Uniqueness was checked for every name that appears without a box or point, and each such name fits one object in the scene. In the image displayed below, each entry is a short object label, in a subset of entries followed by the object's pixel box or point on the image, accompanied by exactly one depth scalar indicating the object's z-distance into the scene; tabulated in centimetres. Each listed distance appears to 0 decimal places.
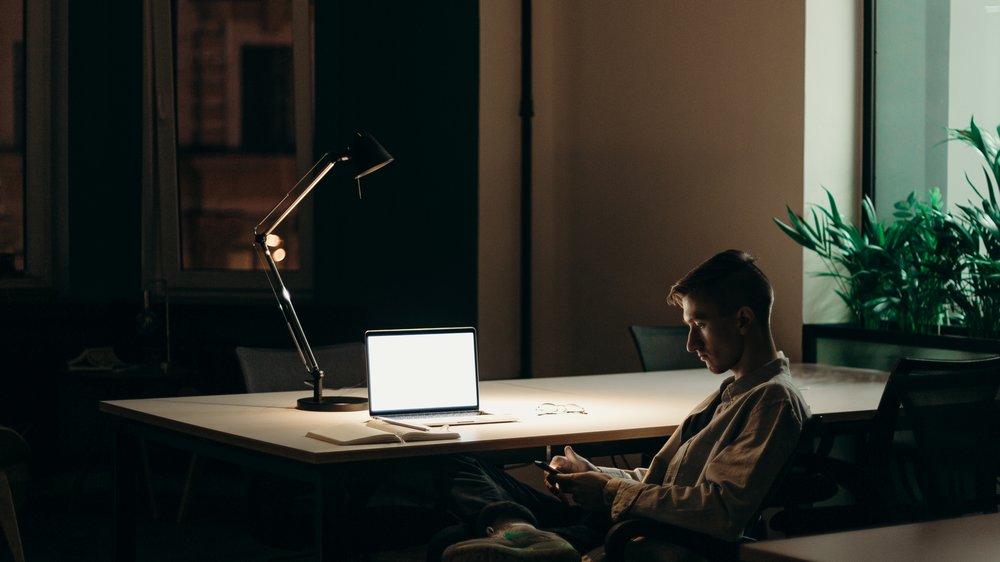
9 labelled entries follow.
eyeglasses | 340
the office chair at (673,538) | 243
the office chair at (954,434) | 283
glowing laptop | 326
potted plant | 426
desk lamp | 340
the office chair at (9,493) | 408
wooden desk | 277
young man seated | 239
